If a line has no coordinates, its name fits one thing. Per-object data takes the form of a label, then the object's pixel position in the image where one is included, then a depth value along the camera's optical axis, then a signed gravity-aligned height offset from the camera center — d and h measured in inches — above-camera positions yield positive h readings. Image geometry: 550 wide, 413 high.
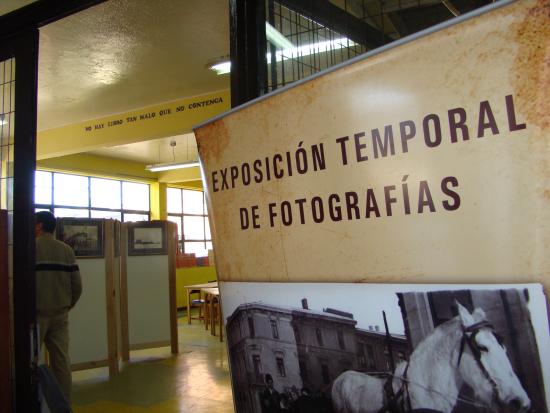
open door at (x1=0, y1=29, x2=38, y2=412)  91.0 +6.7
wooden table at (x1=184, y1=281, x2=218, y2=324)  271.9 -15.5
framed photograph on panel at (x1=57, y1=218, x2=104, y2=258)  187.6 +15.0
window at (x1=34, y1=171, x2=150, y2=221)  340.2 +60.6
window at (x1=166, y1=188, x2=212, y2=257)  443.2 +46.0
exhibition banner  27.6 +6.4
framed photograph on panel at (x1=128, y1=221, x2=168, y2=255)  210.8 +13.2
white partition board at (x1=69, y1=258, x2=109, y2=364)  182.9 -20.2
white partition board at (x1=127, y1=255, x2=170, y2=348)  207.0 -16.0
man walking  135.4 -5.8
